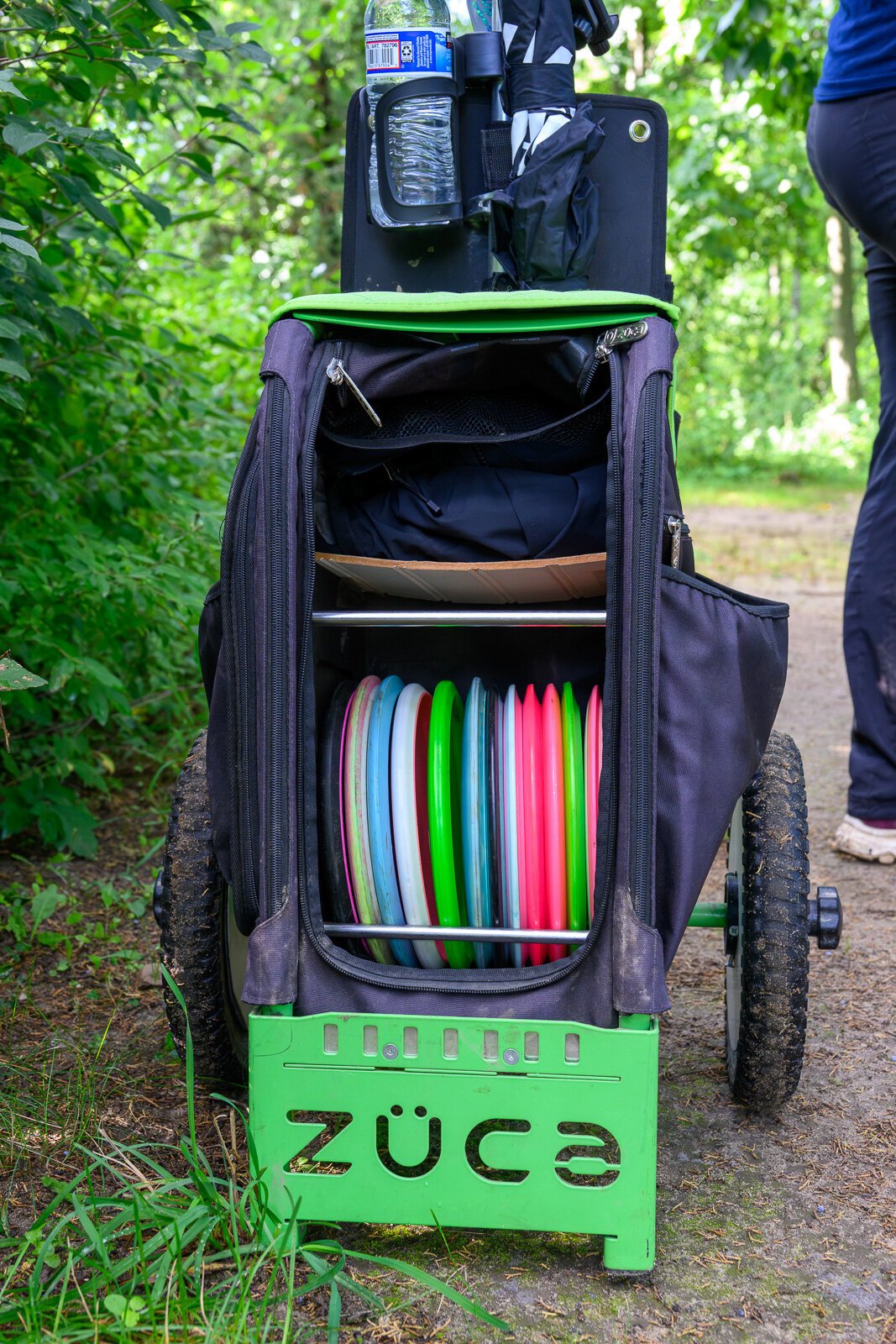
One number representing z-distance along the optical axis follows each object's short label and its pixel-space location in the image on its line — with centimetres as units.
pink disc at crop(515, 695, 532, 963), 164
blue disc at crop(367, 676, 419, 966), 166
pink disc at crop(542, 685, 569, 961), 162
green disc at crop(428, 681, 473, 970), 166
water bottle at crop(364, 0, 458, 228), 203
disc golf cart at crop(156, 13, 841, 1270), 148
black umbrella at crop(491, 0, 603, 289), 199
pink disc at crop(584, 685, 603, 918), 164
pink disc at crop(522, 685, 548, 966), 163
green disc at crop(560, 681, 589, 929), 162
